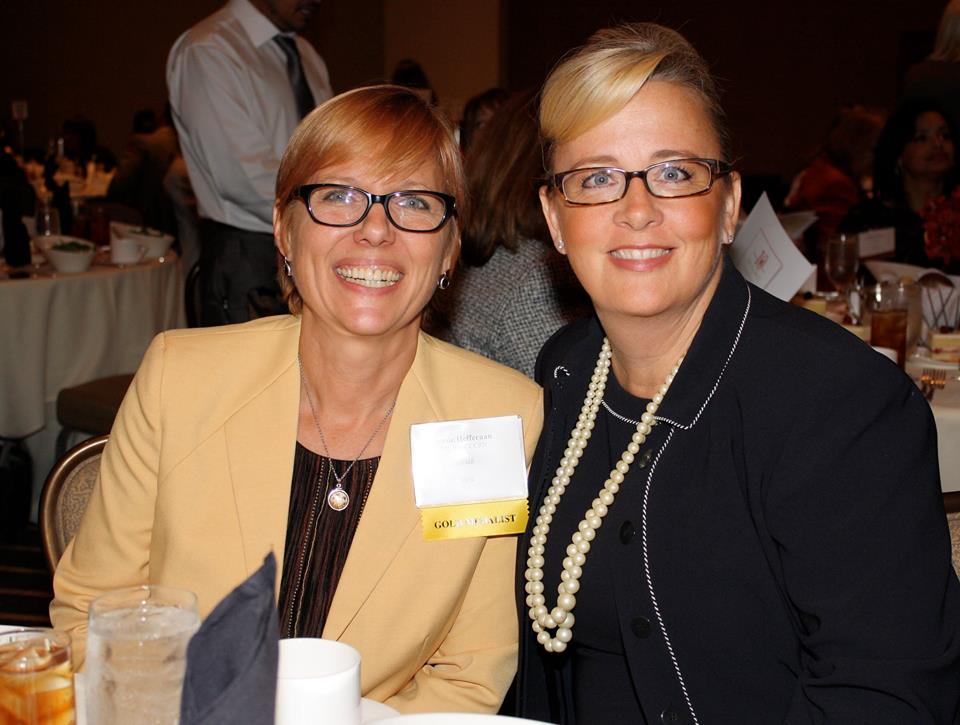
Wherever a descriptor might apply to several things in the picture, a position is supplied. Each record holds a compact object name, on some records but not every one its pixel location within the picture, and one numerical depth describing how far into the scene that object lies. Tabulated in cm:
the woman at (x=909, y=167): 552
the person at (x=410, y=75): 758
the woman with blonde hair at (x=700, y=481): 149
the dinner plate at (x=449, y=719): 125
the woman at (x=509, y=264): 312
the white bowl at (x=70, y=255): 473
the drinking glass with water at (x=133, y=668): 100
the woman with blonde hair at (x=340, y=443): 183
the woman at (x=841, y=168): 733
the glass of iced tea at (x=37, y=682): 108
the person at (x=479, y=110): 608
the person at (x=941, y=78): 538
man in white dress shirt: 487
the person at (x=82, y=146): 1201
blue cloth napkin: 83
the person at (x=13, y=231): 471
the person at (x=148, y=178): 992
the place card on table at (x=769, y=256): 302
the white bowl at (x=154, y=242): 541
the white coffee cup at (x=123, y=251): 507
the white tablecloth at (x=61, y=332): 443
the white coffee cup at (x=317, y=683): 104
